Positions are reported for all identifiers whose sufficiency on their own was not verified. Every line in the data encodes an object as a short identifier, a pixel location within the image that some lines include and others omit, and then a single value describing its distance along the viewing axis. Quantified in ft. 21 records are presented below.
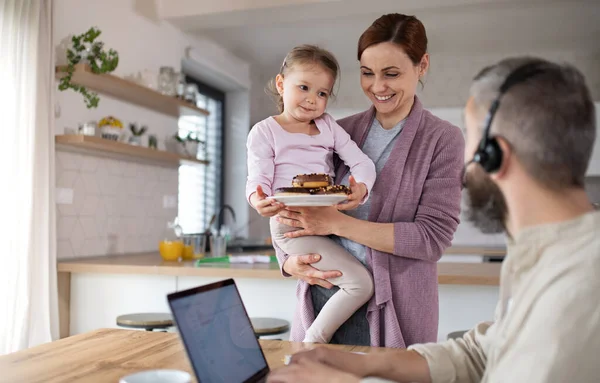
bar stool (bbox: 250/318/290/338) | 8.55
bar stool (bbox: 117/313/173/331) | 9.10
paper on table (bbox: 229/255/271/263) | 10.55
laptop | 3.12
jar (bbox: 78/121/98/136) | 11.29
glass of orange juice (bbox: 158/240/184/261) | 11.84
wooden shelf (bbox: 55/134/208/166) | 10.85
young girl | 5.27
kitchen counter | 8.94
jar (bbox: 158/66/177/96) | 13.87
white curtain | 9.62
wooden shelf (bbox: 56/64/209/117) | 11.34
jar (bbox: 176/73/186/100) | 14.23
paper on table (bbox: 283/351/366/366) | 4.03
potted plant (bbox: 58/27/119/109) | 11.17
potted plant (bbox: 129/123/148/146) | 12.74
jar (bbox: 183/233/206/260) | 12.23
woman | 5.01
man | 2.46
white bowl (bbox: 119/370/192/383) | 3.05
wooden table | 3.86
